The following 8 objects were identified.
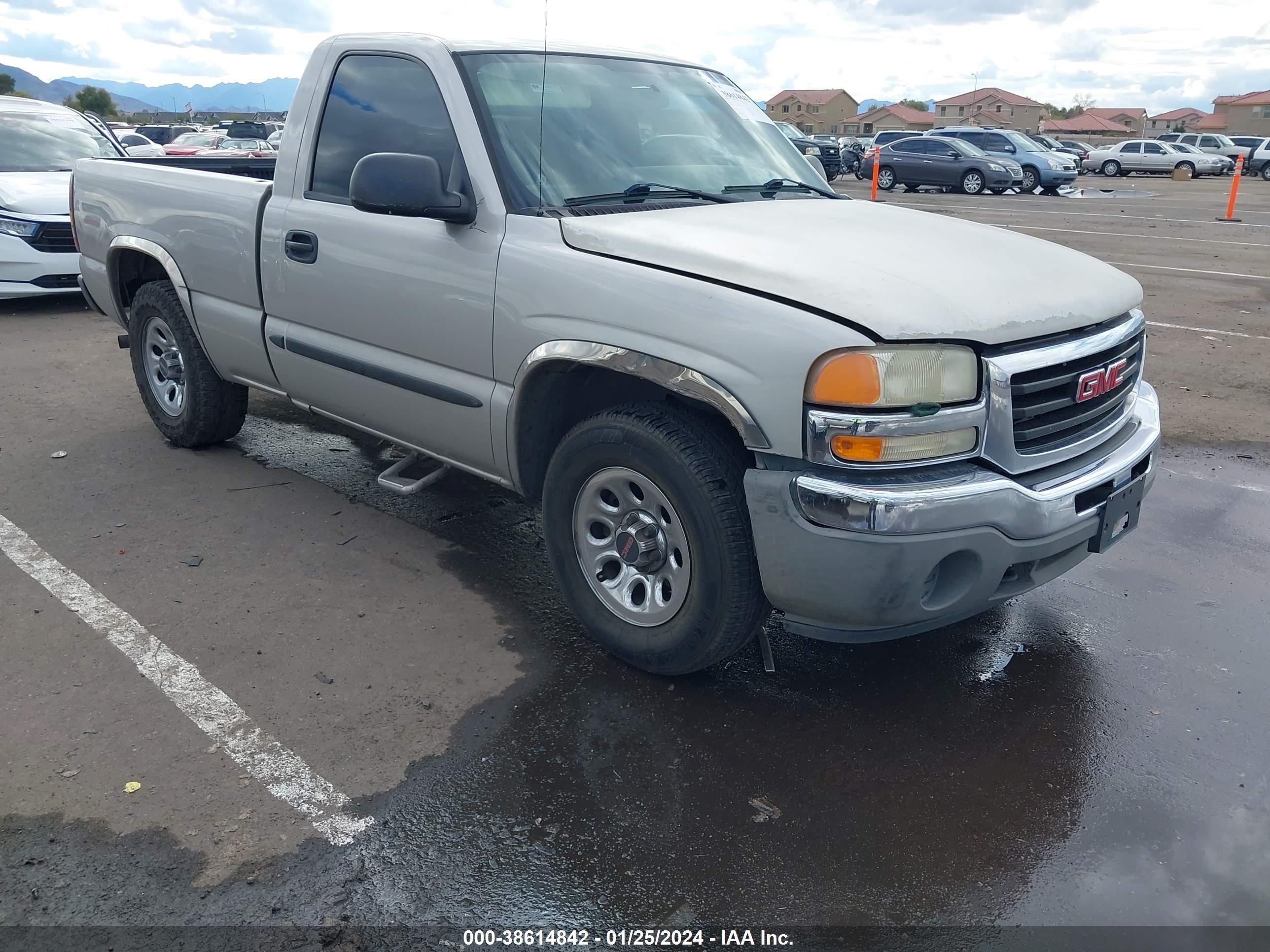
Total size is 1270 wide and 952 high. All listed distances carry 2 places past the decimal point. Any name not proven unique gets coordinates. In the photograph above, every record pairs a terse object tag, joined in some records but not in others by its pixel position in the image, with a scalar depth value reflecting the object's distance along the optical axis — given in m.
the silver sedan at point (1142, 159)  36.59
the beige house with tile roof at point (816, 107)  117.88
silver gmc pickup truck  2.81
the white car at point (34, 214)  8.98
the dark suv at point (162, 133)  37.56
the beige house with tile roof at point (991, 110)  96.38
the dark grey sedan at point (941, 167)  26.12
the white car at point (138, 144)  16.10
